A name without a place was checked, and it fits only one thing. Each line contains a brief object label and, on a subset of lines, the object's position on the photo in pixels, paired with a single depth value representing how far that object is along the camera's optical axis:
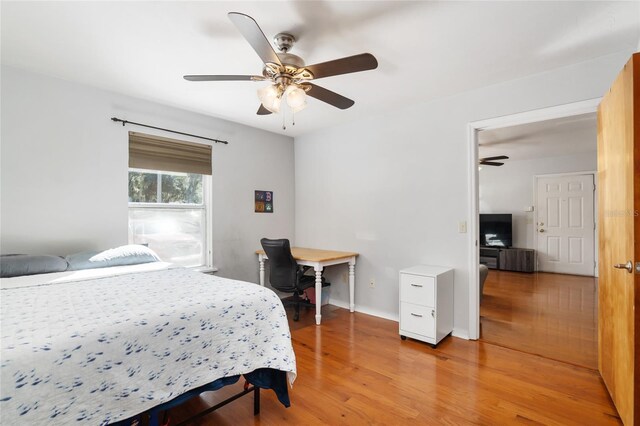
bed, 1.05
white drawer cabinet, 2.81
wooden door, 1.54
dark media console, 6.28
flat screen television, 6.70
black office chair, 3.41
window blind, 3.12
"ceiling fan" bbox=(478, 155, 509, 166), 5.45
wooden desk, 3.45
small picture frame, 4.21
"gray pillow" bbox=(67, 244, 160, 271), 2.45
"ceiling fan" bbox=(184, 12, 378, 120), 1.77
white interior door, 5.91
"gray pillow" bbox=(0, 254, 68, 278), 2.15
